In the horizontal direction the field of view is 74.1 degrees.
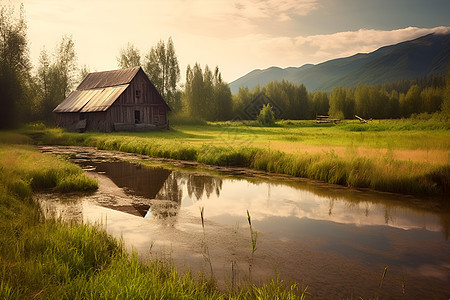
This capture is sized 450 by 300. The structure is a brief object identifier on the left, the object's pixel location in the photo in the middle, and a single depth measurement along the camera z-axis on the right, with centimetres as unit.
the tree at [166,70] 5797
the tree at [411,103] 8969
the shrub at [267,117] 5466
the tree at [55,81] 4656
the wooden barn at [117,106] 3733
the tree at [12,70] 3072
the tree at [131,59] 5862
